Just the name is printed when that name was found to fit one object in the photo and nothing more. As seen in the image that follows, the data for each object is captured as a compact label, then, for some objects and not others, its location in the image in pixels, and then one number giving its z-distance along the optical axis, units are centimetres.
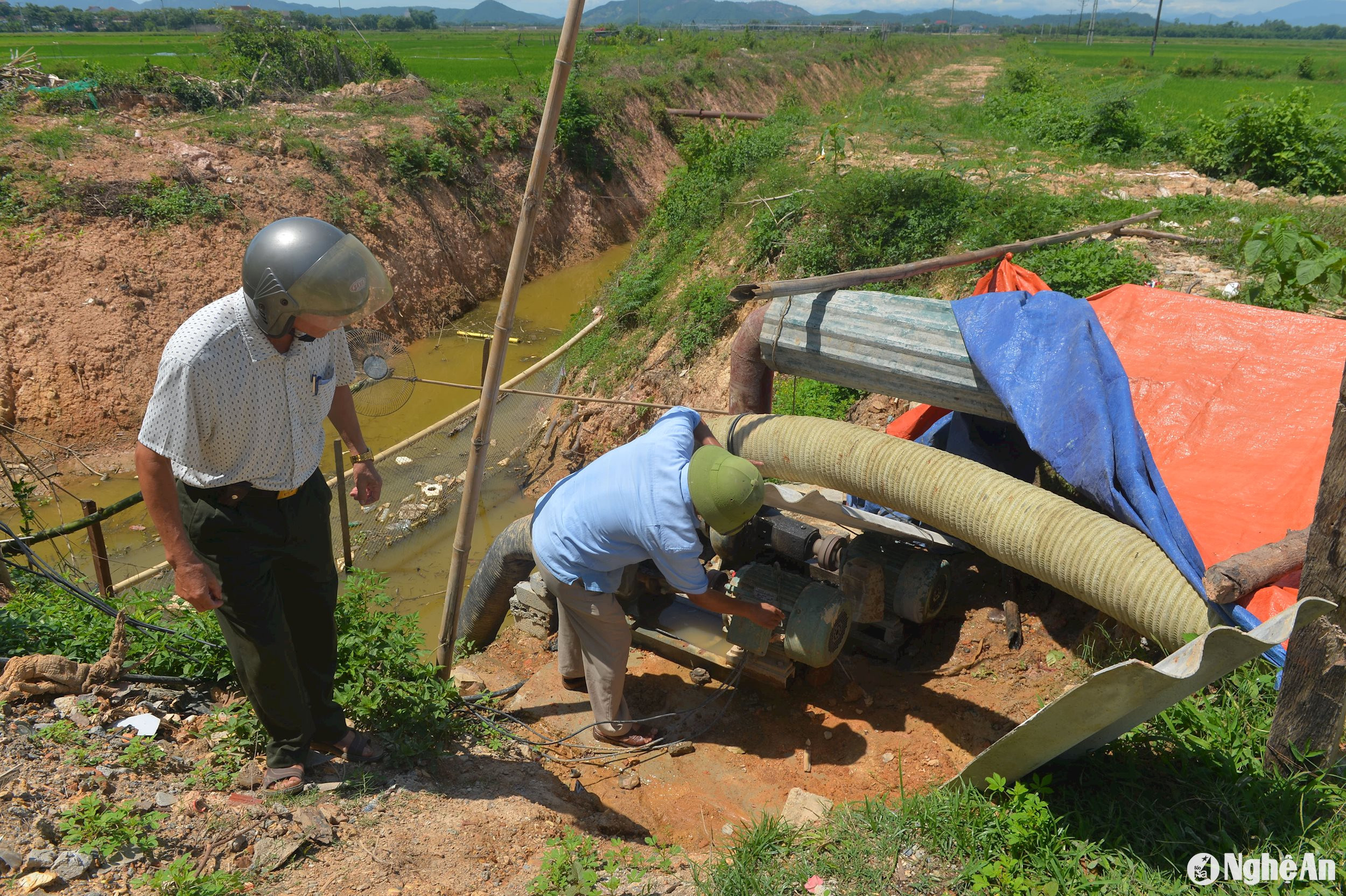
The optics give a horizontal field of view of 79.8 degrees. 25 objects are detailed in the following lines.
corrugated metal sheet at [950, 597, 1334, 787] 209
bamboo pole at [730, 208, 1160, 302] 457
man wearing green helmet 298
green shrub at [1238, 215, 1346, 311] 486
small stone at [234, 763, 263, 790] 276
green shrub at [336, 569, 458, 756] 313
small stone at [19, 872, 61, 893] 207
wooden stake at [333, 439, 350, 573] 520
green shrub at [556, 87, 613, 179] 1634
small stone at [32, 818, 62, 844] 226
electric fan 586
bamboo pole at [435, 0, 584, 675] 306
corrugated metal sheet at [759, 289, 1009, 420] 401
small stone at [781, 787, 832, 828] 300
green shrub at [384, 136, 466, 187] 1334
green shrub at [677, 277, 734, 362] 770
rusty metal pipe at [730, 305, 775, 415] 479
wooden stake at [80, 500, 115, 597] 427
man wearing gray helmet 239
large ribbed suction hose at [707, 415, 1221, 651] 298
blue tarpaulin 338
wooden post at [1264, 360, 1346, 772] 224
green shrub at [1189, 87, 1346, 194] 843
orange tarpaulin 330
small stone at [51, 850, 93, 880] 215
